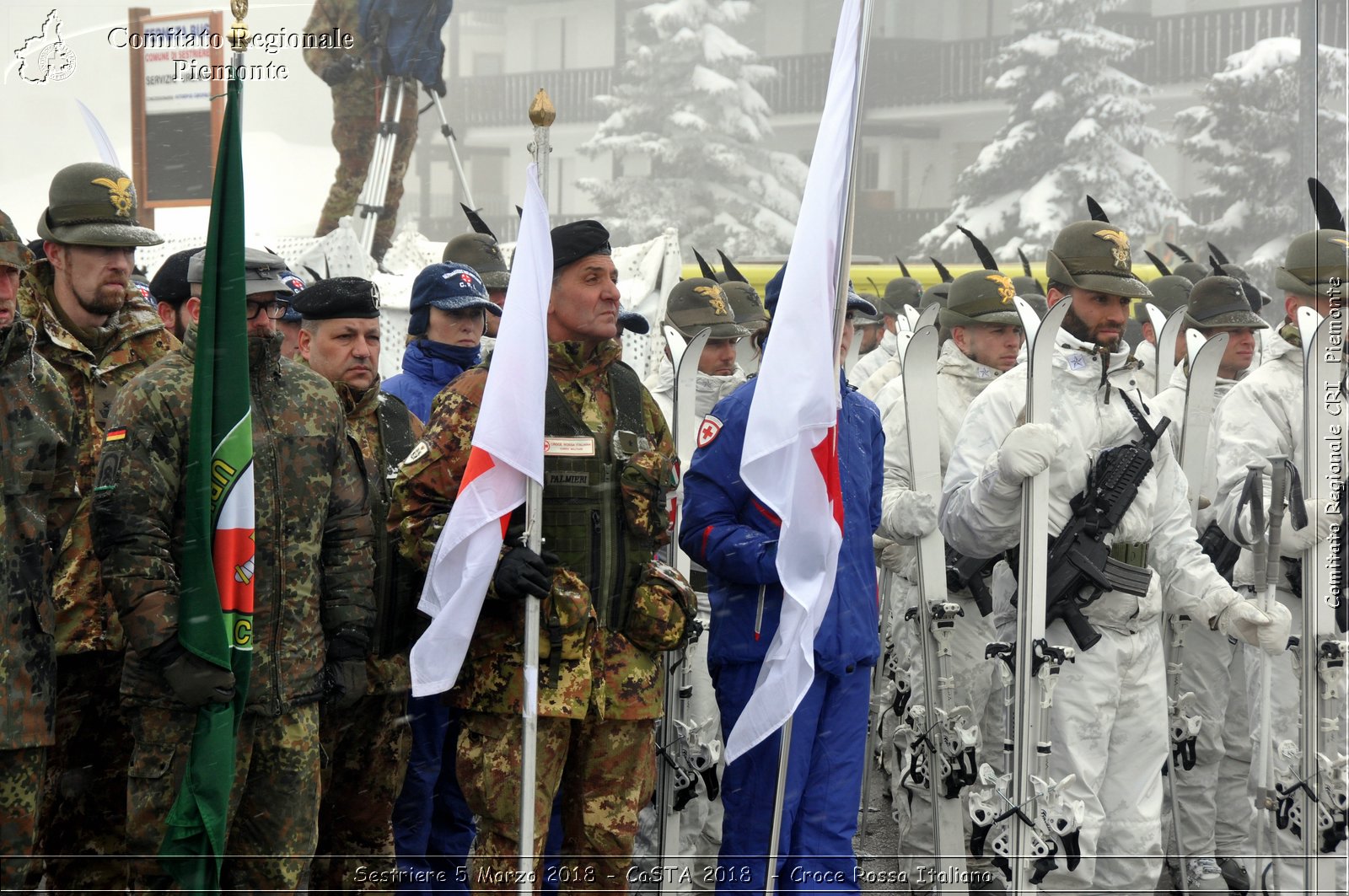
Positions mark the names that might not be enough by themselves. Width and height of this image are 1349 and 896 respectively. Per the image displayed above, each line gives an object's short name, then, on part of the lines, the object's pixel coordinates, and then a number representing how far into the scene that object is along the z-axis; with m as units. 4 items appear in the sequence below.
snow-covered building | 24.16
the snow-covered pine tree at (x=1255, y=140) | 25.19
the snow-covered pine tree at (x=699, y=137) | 24.73
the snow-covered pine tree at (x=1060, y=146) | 26.12
